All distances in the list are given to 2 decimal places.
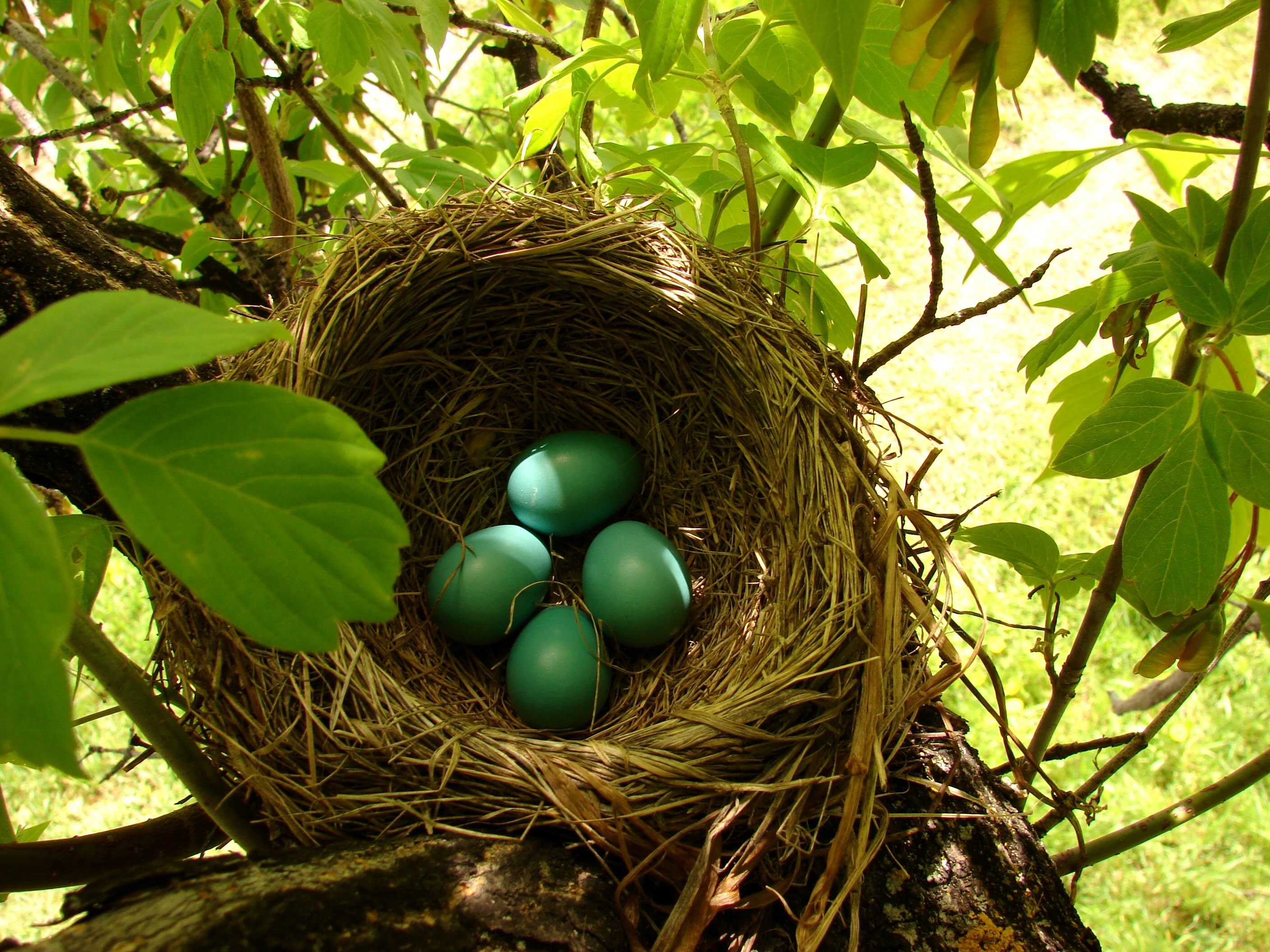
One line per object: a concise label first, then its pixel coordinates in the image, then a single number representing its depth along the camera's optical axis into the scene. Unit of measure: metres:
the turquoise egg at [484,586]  0.22
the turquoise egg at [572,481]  0.23
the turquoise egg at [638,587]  0.22
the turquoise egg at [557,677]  0.21
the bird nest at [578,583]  0.16
